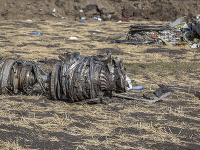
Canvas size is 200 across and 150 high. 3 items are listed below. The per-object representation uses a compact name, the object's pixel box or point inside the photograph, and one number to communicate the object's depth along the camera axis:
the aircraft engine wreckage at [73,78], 8.81
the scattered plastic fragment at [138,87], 11.35
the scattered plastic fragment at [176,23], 25.29
